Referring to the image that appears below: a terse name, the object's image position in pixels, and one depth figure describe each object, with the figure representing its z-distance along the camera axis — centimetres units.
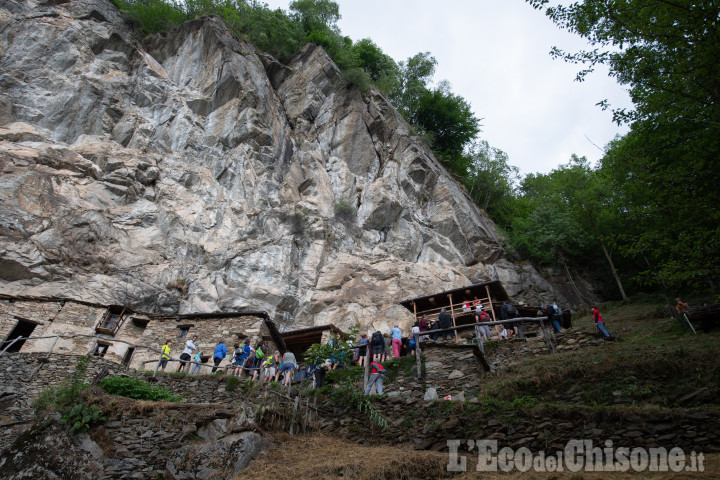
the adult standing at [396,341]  1221
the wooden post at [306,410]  924
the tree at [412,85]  4081
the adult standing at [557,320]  1360
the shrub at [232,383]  1181
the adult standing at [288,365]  1215
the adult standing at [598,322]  1268
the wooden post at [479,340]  1088
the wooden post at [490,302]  1656
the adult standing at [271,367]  1287
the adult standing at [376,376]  1001
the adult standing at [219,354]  1476
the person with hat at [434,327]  1285
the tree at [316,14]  4031
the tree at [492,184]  3875
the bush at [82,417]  849
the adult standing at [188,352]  1452
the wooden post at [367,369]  1014
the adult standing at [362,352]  1143
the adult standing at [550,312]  1377
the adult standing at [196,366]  1485
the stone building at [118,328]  1568
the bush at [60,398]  901
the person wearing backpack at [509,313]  1392
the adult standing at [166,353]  1332
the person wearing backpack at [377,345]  1128
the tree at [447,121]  4022
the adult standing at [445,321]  1309
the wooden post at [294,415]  898
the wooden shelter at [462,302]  1706
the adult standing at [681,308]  1341
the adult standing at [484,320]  1268
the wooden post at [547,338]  1080
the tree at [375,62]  4134
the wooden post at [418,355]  999
